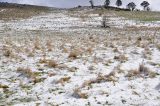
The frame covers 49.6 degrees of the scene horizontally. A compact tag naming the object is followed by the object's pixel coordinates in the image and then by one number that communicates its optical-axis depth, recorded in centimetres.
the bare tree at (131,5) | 7542
